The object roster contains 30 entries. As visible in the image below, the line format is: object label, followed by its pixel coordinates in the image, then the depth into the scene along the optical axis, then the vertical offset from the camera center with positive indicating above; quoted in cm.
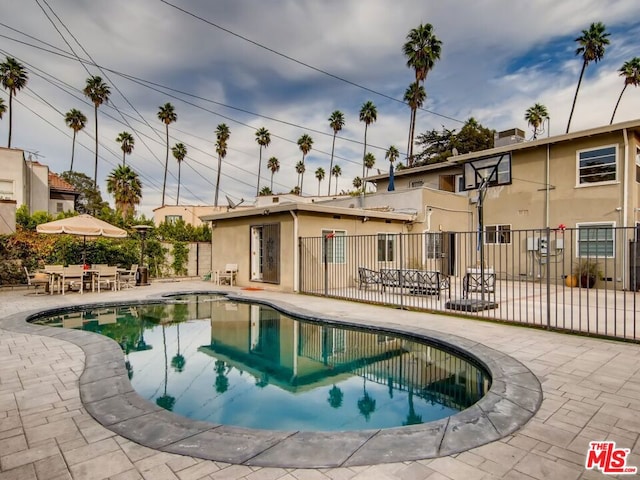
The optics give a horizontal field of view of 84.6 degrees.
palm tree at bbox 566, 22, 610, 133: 2392 +1408
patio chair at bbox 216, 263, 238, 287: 1505 -126
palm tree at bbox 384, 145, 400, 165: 4231 +1123
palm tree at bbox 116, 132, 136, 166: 3228 +941
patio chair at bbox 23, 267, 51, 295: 1141 -119
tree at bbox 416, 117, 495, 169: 3119 +971
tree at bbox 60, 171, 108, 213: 3756 +551
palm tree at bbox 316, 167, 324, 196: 5344 +1106
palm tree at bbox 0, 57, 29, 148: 2467 +1182
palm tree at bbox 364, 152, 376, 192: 4688 +1150
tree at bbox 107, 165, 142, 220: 2480 +393
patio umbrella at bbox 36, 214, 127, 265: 1112 +51
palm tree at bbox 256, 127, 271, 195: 3981 +1228
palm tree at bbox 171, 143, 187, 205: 3709 +986
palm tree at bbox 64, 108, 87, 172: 3061 +1083
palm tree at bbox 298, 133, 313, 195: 4294 +1260
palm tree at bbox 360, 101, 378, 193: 3472 +1323
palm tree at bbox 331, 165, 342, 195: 5360 +1149
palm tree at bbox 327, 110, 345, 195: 3854 +1379
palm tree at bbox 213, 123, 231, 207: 3719 +1125
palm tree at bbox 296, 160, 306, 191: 5006 +1102
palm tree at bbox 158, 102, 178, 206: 3228 +1192
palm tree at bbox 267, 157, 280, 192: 4669 +1077
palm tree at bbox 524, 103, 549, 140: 2886 +1100
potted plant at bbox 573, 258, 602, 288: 1361 -97
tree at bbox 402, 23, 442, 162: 2539 +1439
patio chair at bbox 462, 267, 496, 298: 823 -89
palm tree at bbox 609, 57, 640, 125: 2456 +1247
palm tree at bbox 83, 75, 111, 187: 2945 +1288
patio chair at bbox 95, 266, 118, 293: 1249 -125
